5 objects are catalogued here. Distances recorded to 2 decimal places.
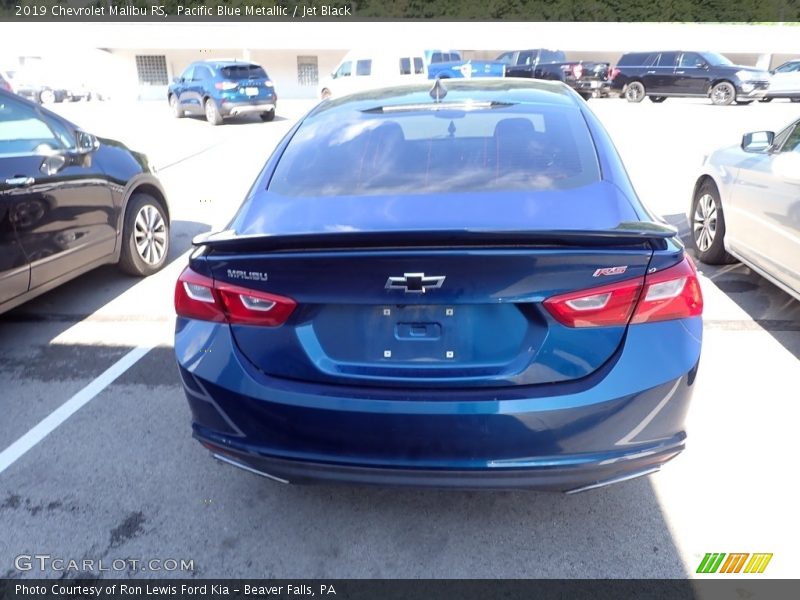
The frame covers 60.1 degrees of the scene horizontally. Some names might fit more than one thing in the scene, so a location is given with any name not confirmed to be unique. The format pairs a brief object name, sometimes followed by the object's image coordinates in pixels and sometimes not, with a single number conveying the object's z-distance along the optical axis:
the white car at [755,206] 4.48
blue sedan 2.23
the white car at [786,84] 25.47
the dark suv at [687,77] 23.91
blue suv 19.48
